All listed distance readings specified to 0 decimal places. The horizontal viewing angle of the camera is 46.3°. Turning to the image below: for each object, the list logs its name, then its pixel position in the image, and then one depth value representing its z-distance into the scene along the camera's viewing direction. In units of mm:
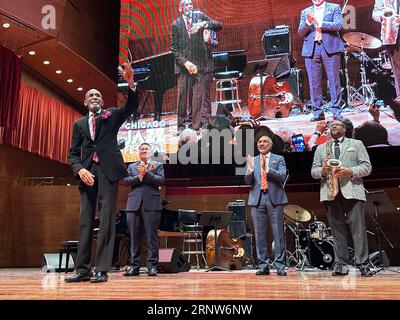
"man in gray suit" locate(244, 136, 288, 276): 5328
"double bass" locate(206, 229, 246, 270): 7828
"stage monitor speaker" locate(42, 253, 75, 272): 8570
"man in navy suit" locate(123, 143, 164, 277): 5688
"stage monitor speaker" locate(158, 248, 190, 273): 6254
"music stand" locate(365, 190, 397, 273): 6016
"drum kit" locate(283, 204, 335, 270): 7527
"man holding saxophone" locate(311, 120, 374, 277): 4965
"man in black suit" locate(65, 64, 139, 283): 3973
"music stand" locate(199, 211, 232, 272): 6816
